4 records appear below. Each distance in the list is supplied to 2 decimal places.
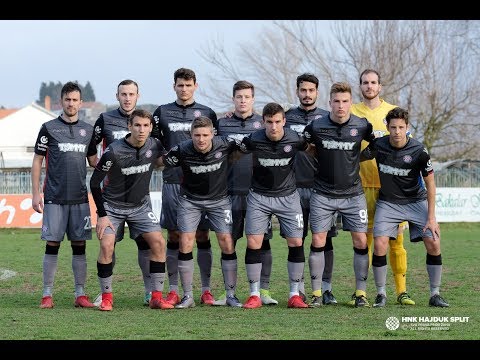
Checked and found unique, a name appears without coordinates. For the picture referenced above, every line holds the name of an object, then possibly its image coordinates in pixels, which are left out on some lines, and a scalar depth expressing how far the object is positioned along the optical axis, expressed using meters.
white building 65.44
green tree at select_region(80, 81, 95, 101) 101.66
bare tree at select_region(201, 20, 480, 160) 34.44
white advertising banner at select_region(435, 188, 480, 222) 26.33
